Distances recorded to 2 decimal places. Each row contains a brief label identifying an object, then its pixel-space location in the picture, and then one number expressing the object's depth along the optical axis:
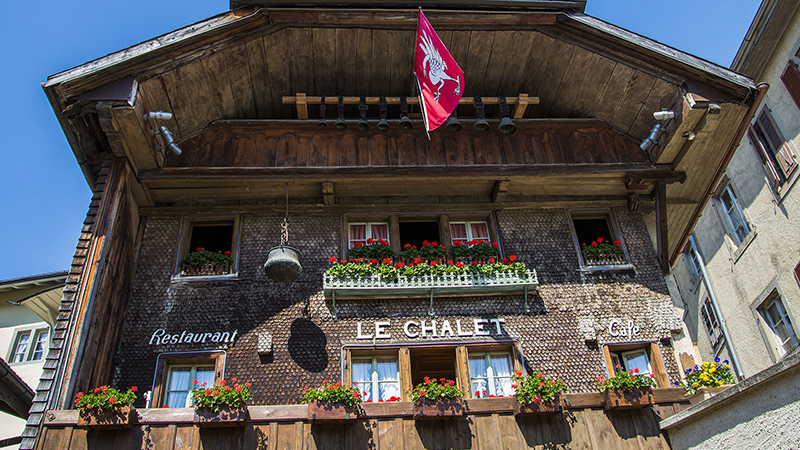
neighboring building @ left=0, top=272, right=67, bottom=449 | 20.19
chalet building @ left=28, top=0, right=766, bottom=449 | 11.16
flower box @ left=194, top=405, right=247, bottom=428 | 9.29
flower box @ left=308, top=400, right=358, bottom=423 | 9.43
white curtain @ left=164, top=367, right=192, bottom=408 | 10.98
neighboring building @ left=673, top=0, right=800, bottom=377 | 16.62
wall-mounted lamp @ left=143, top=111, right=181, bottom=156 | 11.88
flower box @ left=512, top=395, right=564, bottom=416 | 9.75
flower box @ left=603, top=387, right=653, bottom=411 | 10.02
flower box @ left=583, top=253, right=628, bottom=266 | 13.04
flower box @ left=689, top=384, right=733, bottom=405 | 10.14
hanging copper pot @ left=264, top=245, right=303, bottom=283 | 11.40
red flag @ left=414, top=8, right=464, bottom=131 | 11.57
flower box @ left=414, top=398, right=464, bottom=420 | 9.57
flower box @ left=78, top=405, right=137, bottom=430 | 9.18
